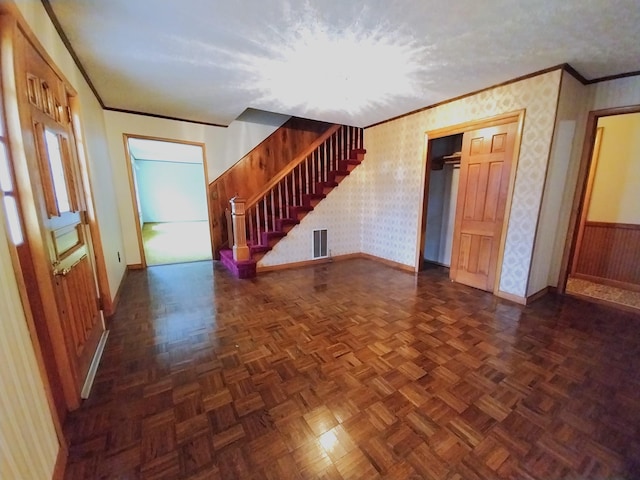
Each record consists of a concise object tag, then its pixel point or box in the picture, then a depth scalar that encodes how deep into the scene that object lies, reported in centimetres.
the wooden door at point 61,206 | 141
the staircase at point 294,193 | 398
